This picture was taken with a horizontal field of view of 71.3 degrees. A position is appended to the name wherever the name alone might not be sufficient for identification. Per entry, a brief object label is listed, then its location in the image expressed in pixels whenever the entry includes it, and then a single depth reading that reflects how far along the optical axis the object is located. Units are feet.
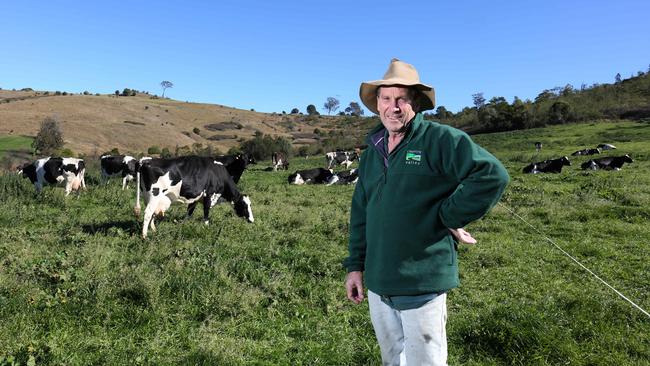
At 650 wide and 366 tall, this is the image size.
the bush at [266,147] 149.69
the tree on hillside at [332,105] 572.51
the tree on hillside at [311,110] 526.00
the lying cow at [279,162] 101.35
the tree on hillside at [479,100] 350.31
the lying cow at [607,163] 71.26
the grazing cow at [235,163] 49.49
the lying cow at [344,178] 76.02
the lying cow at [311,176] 75.46
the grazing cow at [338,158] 109.91
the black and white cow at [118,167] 65.16
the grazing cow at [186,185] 32.94
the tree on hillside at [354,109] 470.06
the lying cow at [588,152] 92.27
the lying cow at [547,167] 72.05
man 7.72
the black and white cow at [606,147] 98.65
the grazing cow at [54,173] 54.49
